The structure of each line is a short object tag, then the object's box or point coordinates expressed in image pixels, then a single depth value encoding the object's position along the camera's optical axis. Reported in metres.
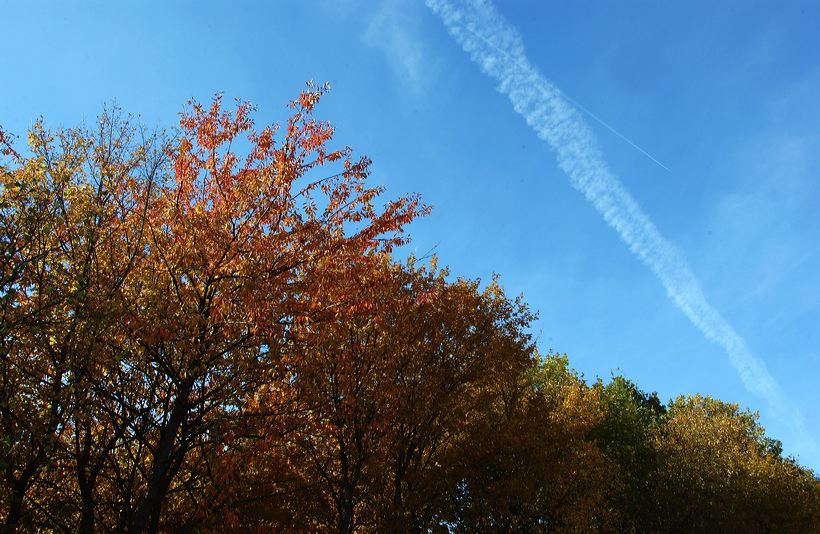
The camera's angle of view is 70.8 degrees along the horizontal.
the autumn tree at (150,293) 10.41
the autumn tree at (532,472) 21.89
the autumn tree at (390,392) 13.52
